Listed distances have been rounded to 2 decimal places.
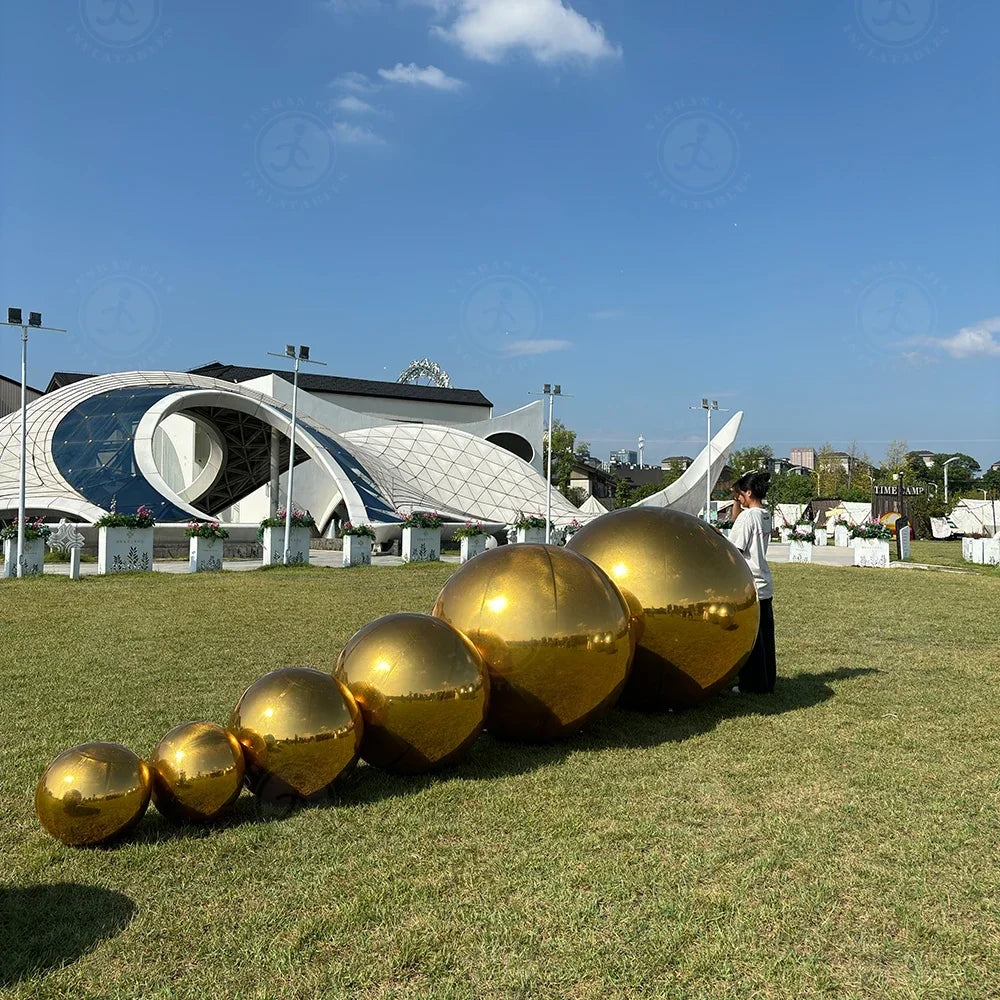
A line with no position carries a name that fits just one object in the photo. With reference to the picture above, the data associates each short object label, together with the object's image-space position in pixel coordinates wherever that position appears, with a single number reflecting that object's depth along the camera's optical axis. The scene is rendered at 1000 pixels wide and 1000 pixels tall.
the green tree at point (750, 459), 80.06
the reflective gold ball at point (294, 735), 4.32
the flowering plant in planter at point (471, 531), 25.65
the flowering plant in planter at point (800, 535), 27.33
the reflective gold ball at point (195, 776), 4.06
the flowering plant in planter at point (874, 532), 25.75
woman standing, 7.15
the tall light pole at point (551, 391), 34.31
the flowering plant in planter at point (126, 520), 19.67
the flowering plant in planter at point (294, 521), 23.41
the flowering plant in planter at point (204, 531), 20.78
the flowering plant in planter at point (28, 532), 19.14
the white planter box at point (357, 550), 24.06
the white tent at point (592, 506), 60.75
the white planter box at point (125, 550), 19.66
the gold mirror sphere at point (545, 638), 5.24
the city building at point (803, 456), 184.38
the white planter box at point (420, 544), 25.61
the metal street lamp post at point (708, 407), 43.34
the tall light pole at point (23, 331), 19.44
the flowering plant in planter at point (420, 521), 25.56
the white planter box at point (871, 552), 25.20
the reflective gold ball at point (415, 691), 4.70
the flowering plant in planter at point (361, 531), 23.95
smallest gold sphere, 3.82
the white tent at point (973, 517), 56.22
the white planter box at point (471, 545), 25.41
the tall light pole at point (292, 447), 23.23
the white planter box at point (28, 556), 18.70
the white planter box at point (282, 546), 23.33
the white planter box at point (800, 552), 27.21
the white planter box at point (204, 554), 20.73
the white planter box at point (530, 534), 29.22
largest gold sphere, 6.13
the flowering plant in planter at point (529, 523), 28.98
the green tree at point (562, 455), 79.75
